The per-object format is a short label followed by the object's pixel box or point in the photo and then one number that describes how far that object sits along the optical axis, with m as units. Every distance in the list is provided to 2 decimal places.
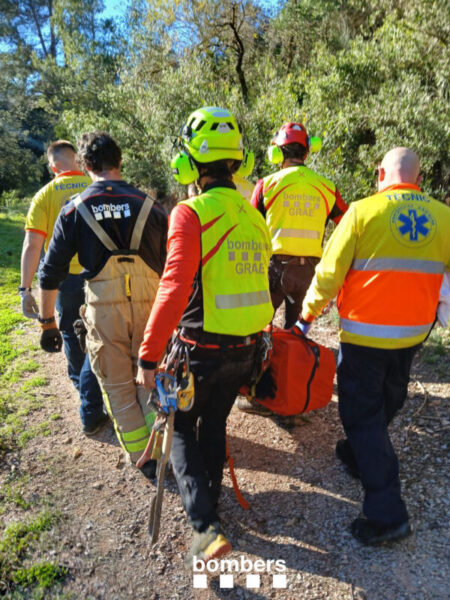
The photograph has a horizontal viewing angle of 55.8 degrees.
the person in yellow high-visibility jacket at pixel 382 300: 2.58
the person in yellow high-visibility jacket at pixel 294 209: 4.03
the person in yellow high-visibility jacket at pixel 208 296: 2.29
